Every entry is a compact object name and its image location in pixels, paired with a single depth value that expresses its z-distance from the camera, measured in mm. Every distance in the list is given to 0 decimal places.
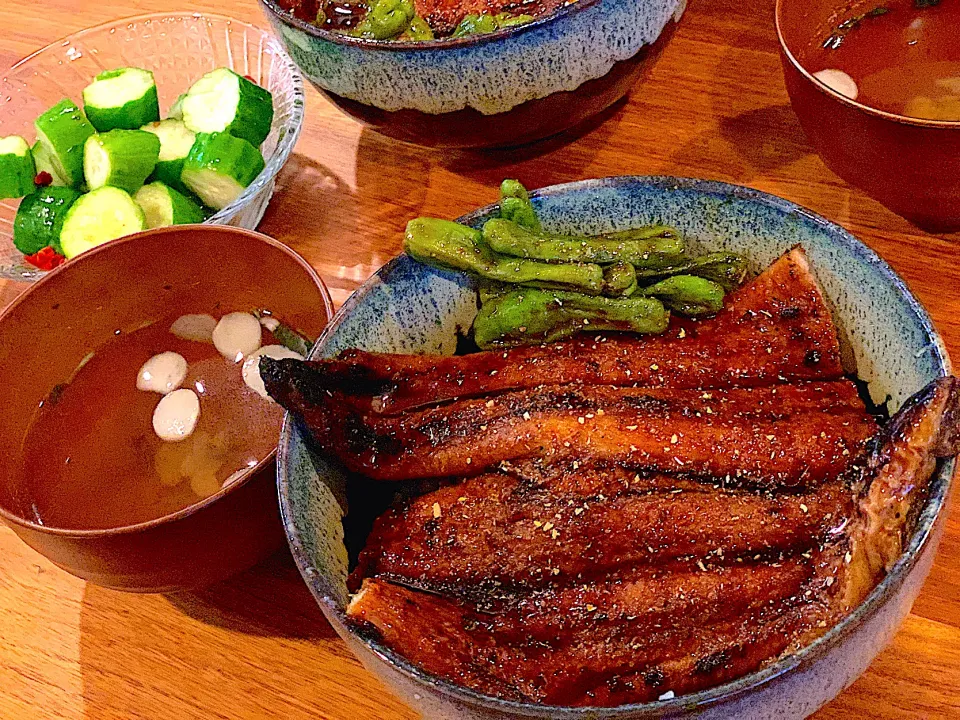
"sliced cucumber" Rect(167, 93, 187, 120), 455
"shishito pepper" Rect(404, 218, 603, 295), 303
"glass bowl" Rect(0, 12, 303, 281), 488
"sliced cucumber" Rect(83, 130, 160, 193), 418
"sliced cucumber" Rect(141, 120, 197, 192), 435
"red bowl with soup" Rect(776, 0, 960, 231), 320
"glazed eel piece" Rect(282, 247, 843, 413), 289
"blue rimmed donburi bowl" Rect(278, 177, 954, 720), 216
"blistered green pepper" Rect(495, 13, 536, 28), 358
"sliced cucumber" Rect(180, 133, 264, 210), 413
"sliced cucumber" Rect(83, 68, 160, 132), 445
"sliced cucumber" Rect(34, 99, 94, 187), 434
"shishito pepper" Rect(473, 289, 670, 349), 300
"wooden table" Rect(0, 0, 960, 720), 297
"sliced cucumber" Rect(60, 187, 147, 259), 409
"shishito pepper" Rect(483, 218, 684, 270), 304
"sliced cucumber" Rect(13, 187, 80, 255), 422
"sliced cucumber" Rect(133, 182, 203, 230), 420
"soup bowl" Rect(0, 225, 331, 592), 281
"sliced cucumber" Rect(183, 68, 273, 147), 432
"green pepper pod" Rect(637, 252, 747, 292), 306
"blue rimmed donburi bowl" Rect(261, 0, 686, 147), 341
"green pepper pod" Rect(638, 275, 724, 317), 300
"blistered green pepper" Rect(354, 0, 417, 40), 378
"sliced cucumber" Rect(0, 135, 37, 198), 435
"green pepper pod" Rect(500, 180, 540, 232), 308
